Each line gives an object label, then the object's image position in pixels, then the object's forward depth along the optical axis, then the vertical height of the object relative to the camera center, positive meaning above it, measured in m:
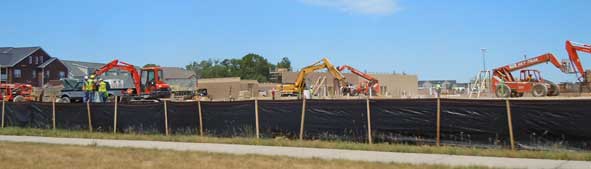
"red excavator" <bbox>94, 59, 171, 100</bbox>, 35.72 +1.12
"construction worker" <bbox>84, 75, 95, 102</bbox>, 26.70 +0.49
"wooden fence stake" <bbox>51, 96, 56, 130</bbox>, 20.27 -0.42
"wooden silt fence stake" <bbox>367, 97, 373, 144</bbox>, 14.34 -0.81
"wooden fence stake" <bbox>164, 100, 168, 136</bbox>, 17.69 -0.65
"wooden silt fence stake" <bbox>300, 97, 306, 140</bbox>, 15.42 -0.59
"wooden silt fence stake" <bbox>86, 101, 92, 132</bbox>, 19.44 -0.53
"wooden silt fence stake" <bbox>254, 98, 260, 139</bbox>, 16.07 -0.41
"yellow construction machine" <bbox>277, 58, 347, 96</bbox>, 46.19 +1.79
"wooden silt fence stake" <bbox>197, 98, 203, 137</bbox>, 17.08 -0.71
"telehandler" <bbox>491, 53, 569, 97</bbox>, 38.53 +0.57
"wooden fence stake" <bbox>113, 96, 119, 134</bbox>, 18.77 -0.69
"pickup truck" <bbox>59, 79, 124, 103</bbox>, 33.16 +0.47
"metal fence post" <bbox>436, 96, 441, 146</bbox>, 13.49 -0.70
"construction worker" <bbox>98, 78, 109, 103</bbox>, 27.22 +0.39
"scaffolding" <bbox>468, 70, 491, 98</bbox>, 42.50 +0.49
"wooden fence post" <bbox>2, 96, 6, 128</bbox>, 21.59 -0.26
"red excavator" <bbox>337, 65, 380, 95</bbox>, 51.41 +0.71
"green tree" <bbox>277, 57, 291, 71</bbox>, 153.84 +8.49
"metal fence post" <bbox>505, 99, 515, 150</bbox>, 12.59 -0.70
